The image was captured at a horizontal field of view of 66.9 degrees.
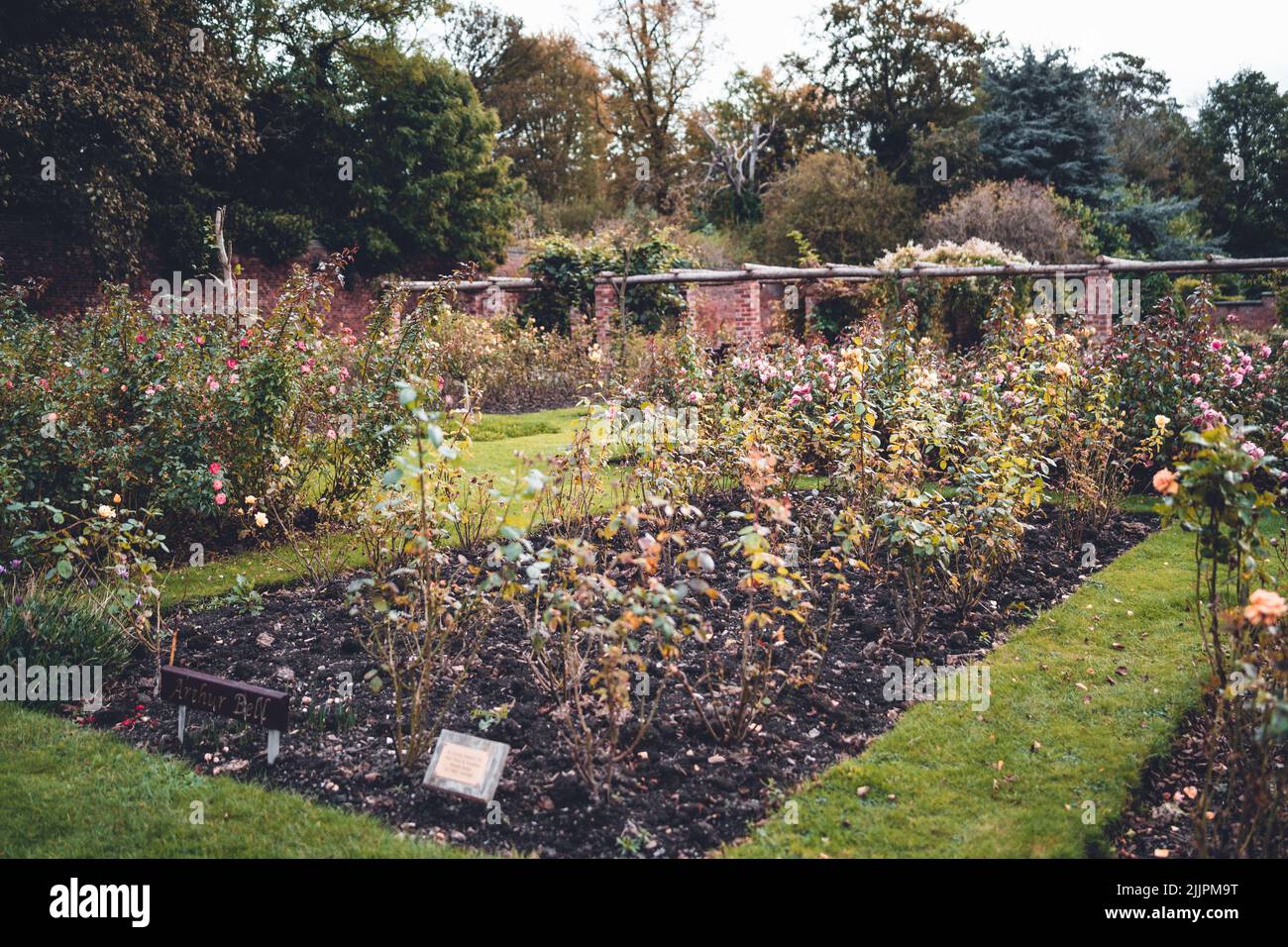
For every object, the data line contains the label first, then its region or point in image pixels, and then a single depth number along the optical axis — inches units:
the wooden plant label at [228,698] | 131.1
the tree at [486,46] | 1220.5
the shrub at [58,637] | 163.5
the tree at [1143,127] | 1093.8
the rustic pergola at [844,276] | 468.4
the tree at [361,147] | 815.1
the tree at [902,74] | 1135.0
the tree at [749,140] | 1149.7
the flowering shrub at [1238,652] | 101.8
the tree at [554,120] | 1230.9
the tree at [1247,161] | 1160.2
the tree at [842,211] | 945.5
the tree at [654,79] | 1156.5
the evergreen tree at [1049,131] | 929.5
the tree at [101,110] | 589.6
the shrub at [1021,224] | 778.2
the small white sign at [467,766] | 118.5
